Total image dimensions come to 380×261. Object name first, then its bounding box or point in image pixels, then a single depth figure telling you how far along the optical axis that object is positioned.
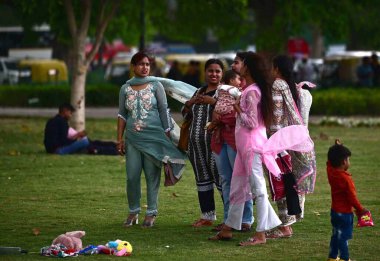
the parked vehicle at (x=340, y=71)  43.42
